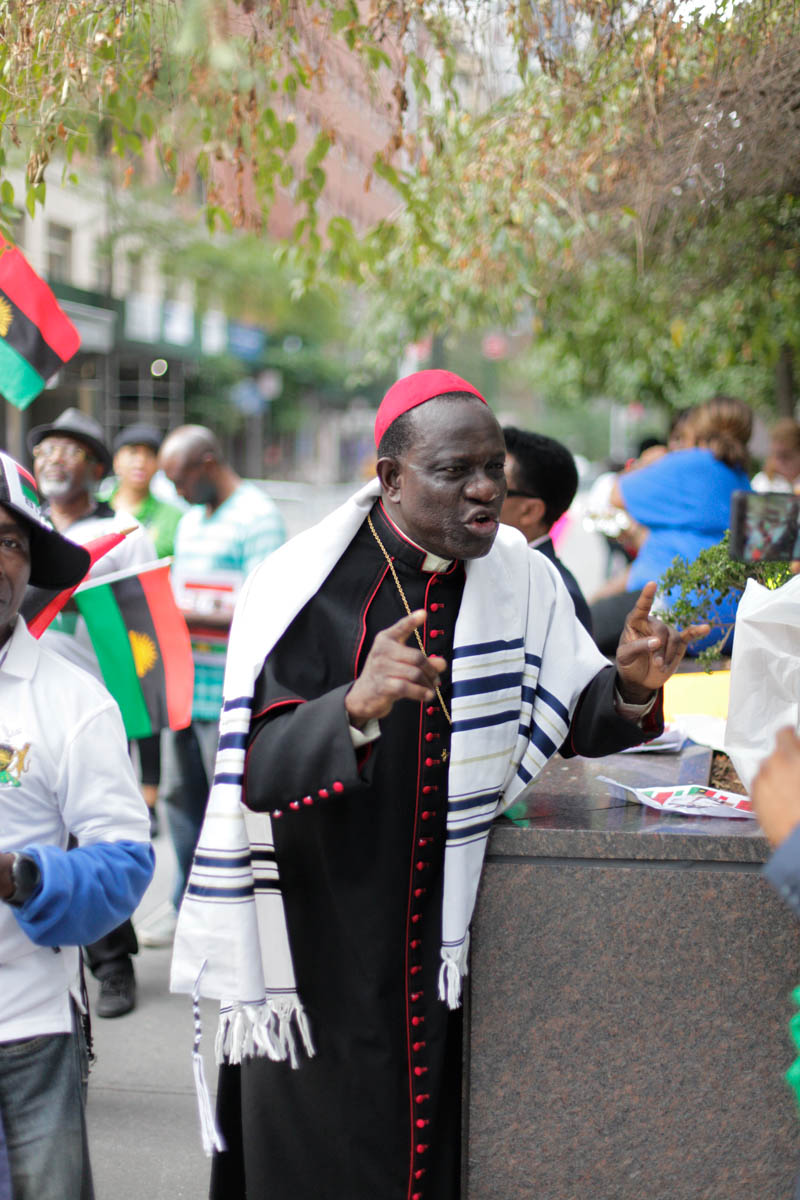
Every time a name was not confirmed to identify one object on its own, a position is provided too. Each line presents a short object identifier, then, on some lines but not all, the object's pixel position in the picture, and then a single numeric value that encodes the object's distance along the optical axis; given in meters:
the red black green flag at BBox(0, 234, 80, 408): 3.22
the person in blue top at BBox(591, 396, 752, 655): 5.31
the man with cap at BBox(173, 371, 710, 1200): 2.37
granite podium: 2.60
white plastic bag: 2.59
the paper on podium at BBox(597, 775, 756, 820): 2.76
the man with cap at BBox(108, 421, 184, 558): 7.00
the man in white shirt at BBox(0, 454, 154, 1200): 2.18
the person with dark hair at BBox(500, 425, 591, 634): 3.89
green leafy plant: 3.20
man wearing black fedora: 4.31
